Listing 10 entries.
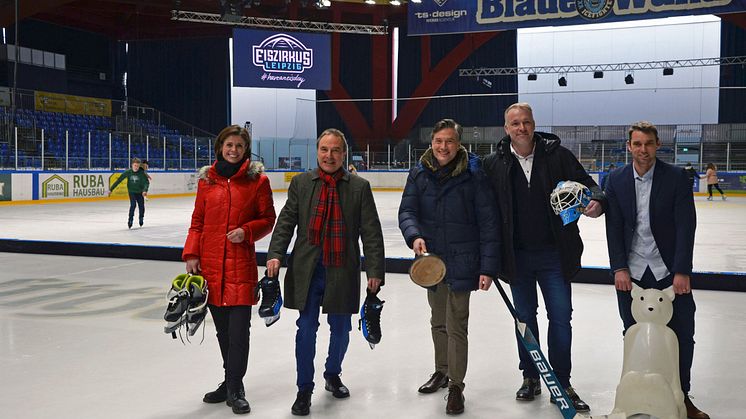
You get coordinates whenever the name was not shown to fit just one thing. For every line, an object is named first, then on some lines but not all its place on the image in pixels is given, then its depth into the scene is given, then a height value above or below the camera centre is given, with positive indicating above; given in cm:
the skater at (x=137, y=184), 1311 -50
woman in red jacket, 351 -38
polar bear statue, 286 -80
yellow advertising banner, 2741 +194
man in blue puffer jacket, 350 -32
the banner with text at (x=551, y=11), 1650 +332
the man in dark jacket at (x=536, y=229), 356 -33
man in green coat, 350 -41
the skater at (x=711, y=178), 2247 -57
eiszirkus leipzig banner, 2405 +312
